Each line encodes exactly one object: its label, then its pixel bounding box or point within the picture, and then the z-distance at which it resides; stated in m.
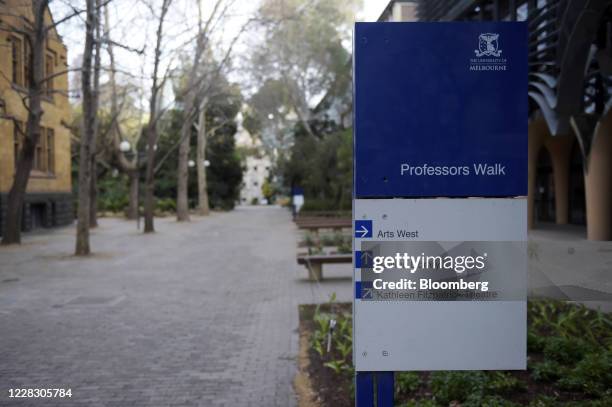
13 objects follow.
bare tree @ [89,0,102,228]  17.41
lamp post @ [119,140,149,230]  29.50
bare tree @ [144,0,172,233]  24.42
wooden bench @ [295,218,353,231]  23.39
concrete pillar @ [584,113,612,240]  16.77
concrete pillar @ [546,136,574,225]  23.89
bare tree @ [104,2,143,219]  20.80
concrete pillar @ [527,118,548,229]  22.00
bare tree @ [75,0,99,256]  17.06
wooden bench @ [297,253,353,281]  12.78
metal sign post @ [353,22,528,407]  3.30
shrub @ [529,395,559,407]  4.63
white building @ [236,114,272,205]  126.86
